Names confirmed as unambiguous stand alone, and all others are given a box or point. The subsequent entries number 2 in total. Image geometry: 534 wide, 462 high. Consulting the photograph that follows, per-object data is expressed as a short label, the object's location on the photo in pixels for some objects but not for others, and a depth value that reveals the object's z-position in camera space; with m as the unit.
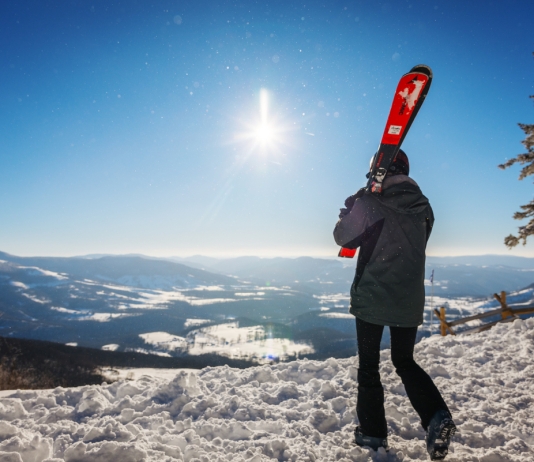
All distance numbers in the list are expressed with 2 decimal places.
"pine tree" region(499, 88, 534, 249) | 13.24
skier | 3.00
